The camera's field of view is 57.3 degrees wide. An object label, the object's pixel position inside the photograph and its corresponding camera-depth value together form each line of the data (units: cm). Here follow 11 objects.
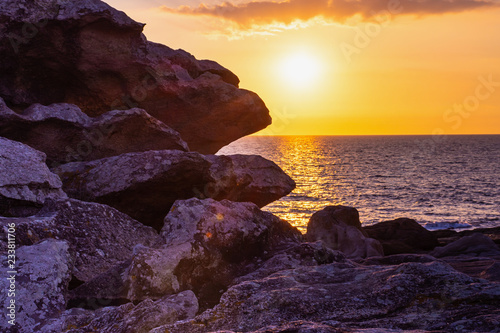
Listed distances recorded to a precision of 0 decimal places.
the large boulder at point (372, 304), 499
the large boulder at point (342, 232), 2058
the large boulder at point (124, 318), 588
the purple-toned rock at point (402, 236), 2412
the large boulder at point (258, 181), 1980
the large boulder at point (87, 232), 894
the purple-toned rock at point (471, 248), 1709
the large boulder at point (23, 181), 1042
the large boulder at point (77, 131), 1414
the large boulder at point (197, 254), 813
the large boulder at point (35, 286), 669
